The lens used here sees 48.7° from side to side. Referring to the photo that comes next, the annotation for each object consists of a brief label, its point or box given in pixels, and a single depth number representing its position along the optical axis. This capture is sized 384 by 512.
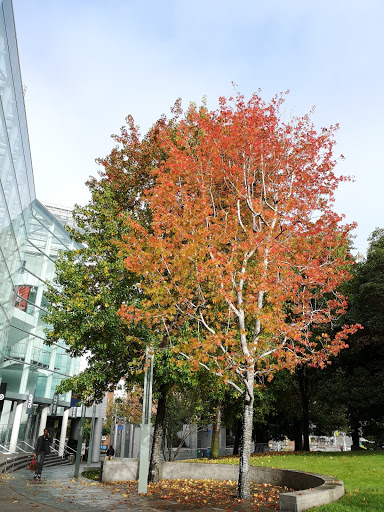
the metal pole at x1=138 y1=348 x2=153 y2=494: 11.44
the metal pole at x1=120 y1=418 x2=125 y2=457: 26.11
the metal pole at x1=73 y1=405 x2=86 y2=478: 17.16
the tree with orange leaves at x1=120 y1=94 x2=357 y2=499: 12.08
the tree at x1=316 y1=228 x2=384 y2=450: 22.72
